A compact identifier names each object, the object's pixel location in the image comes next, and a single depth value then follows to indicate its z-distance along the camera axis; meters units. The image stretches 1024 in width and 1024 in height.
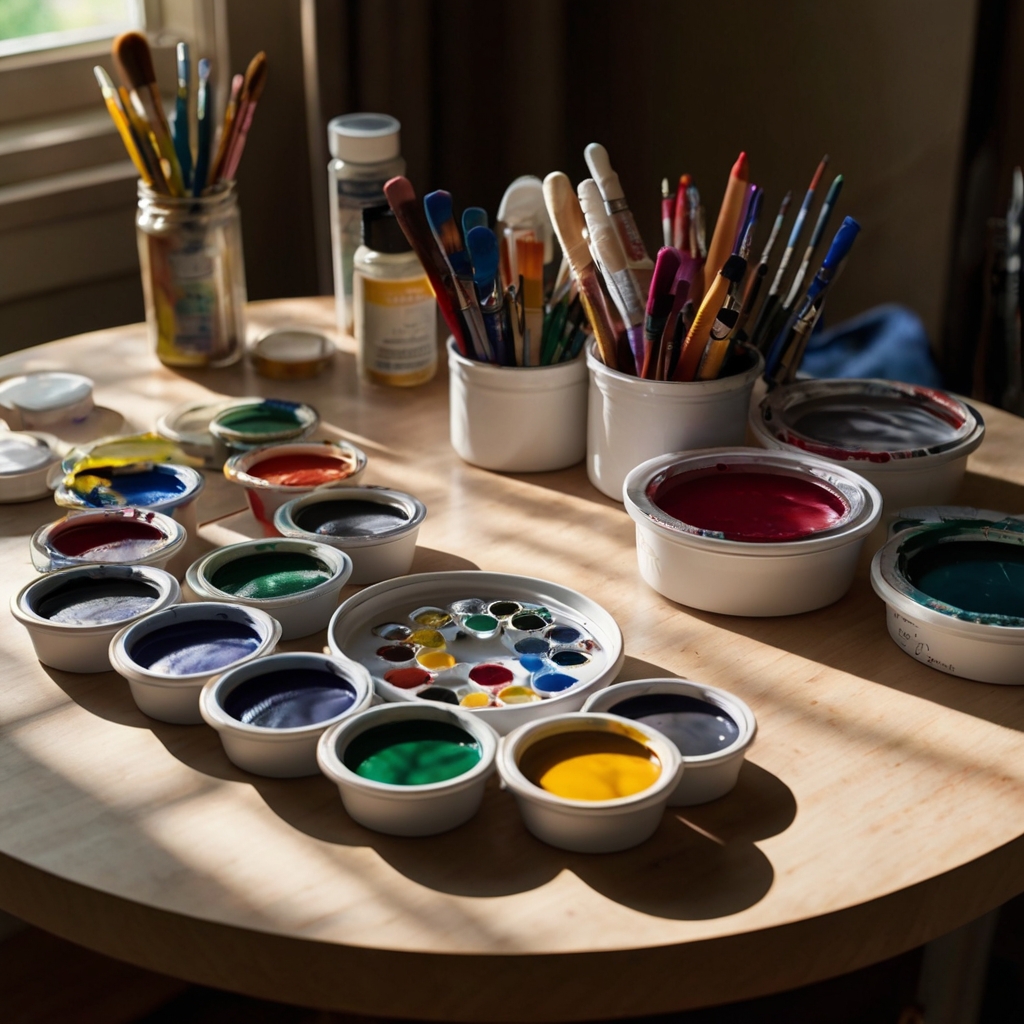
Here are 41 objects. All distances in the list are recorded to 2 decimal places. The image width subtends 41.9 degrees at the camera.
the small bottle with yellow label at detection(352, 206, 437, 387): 1.27
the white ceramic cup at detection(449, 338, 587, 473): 1.15
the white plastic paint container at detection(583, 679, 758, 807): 0.75
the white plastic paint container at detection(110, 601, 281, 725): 0.81
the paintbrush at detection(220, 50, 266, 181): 1.32
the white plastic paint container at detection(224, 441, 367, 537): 1.06
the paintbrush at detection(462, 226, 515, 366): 1.06
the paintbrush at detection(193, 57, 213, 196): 1.30
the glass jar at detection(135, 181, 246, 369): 1.32
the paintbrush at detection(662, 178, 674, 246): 1.17
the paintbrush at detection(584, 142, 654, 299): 1.10
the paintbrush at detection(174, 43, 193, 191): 1.30
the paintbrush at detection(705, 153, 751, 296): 1.08
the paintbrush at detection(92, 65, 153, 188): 1.29
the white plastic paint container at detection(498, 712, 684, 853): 0.70
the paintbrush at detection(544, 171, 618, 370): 1.06
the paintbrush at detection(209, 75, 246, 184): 1.33
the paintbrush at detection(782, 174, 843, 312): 1.16
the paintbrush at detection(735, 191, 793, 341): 1.14
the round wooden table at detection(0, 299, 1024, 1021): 0.66
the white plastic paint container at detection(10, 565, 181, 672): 0.87
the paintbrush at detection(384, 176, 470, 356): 1.07
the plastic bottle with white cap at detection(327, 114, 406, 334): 1.35
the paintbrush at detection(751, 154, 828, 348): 1.21
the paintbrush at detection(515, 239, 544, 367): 1.11
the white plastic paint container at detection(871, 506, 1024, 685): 0.87
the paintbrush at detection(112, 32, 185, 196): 1.25
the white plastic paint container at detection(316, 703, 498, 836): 0.71
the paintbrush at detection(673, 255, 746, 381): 0.98
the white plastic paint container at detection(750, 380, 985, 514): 1.08
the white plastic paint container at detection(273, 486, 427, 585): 0.98
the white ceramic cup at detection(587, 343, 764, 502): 1.07
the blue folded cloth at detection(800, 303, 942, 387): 1.88
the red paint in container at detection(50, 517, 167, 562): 0.98
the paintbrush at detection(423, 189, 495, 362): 1.06
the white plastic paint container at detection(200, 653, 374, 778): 0.76
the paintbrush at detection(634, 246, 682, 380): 0.98
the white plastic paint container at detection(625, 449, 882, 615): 0.94
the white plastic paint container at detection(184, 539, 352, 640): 0.90
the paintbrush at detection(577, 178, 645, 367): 1.05
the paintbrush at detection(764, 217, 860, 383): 1.11
